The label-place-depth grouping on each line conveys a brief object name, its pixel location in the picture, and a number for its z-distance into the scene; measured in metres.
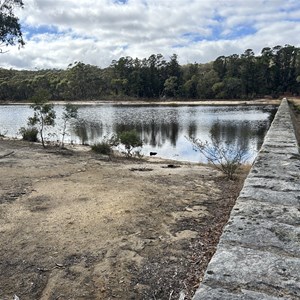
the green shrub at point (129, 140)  14.63
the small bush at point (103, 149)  15.07
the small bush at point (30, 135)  18.98
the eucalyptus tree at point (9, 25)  20.84
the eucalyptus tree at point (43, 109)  16.00
